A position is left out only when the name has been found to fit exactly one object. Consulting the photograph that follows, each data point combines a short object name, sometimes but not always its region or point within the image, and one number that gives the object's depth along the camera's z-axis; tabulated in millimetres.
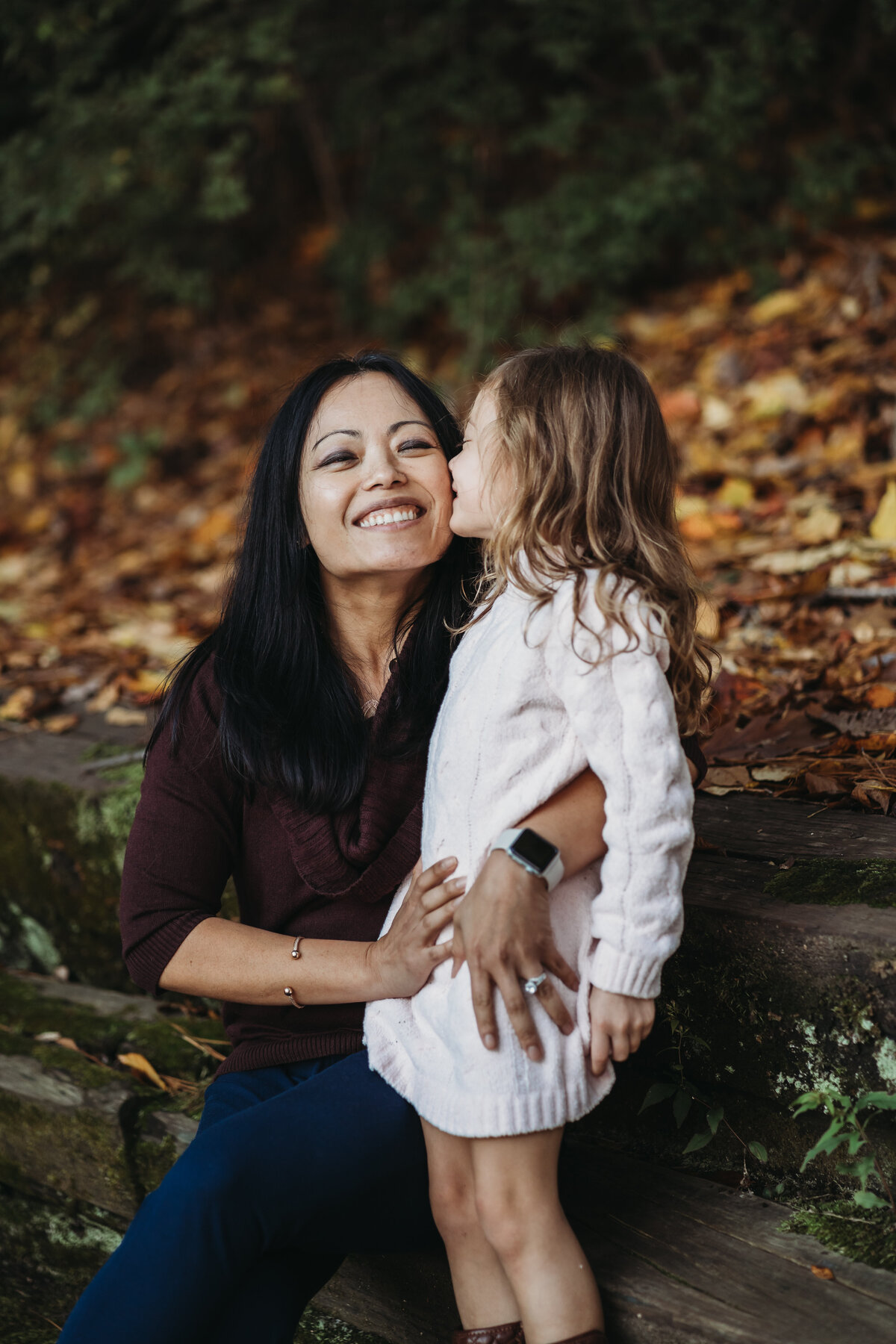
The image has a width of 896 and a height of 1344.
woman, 1658
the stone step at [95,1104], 2316
